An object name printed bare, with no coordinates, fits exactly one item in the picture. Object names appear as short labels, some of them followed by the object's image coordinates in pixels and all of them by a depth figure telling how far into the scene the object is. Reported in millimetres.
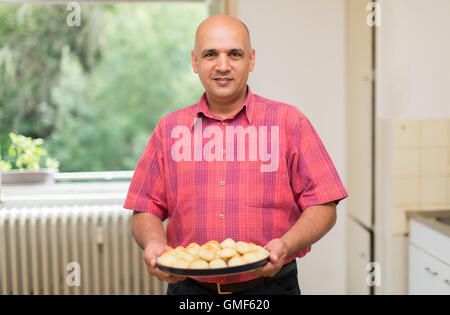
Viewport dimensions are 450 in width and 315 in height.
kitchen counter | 1875
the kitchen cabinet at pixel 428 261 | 1785
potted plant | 2588
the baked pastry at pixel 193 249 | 1035
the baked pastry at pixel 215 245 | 1057
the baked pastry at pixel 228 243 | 1062
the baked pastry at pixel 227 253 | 1012
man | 1181
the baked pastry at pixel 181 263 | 977
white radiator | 2393
